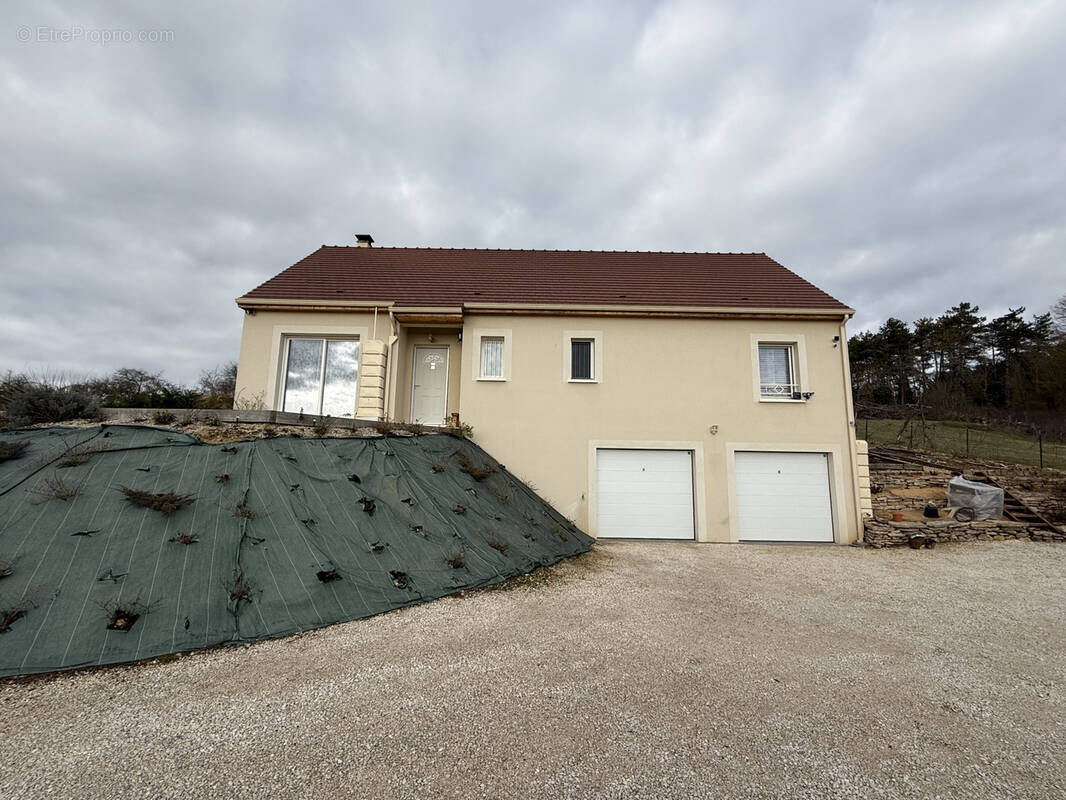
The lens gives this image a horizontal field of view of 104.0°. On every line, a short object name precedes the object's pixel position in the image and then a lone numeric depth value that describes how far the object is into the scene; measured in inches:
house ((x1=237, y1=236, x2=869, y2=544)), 360.8
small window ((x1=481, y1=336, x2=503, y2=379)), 387.2
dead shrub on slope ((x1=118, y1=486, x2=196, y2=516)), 183.9
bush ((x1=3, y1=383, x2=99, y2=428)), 236.8
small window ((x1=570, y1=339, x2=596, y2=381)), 386.9
